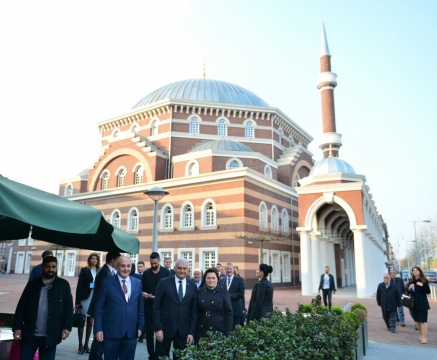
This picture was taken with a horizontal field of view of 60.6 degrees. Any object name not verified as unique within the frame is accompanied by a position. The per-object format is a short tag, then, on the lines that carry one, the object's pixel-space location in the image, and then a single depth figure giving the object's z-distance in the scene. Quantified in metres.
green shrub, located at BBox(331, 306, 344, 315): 8.44
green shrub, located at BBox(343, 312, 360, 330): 7.64
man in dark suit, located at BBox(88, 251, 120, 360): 5.66
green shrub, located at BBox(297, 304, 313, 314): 8.46
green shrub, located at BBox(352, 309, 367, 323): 8.80
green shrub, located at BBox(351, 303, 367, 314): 9.56
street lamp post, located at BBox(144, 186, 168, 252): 12.00
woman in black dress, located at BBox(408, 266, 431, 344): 9.63
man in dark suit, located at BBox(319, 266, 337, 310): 14.96
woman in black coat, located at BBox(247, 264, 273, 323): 7.61
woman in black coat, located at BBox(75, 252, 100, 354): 7.63
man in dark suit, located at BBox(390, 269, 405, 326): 12.00
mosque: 23.84
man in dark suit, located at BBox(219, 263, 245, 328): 8.03
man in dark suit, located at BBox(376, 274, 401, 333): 11.29
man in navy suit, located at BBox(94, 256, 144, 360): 4.94
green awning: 4.15
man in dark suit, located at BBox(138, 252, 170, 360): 7.23
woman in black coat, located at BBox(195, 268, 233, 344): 5.27
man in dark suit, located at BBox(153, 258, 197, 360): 5.25
